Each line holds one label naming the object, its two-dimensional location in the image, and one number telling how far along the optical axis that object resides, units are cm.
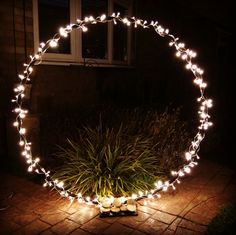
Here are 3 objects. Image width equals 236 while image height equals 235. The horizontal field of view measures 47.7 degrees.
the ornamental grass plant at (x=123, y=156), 339
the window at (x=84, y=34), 550
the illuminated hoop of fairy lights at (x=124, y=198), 327
